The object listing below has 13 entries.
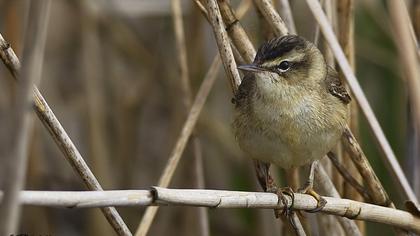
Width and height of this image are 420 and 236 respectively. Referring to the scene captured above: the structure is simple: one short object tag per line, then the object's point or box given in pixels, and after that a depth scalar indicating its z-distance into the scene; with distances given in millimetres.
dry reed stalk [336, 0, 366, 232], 6878
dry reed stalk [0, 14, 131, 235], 5332
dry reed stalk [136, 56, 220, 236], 6811
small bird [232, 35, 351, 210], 6348
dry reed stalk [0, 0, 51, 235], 3896
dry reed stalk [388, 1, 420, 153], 5598
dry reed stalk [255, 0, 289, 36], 6484
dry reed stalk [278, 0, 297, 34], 6891
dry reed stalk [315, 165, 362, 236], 6590
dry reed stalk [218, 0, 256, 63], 6586
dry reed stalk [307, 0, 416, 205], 6309
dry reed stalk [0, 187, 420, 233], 4406
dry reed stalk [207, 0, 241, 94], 6180
